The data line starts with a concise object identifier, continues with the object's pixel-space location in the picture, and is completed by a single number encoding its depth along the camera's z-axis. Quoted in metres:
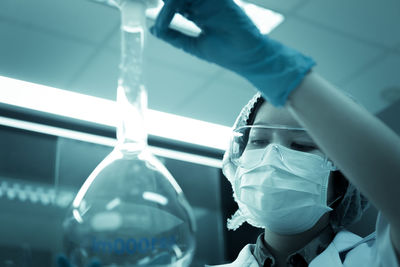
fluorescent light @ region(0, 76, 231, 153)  3.33
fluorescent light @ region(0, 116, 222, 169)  3.41
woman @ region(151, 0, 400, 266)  0.78
